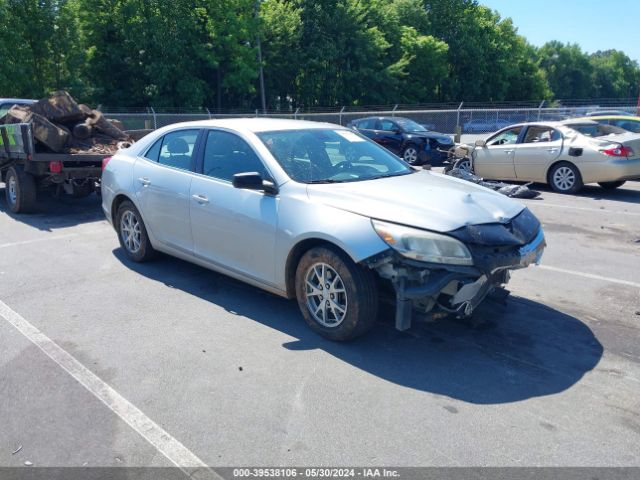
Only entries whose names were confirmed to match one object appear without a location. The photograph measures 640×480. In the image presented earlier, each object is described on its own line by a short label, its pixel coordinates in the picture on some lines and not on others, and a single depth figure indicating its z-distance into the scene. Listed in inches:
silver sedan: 163.3
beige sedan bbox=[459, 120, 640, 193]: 437.1
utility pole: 1450.5
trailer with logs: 356.8
